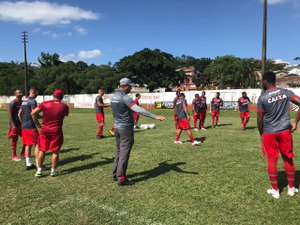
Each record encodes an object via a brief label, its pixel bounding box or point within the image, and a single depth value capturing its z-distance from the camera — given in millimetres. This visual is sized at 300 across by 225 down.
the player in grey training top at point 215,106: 15570
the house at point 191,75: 104850
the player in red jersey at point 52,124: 6121
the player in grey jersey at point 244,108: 14188
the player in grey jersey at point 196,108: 14805
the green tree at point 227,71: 79650
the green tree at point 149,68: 63969
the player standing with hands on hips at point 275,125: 4809
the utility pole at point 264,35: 22016
